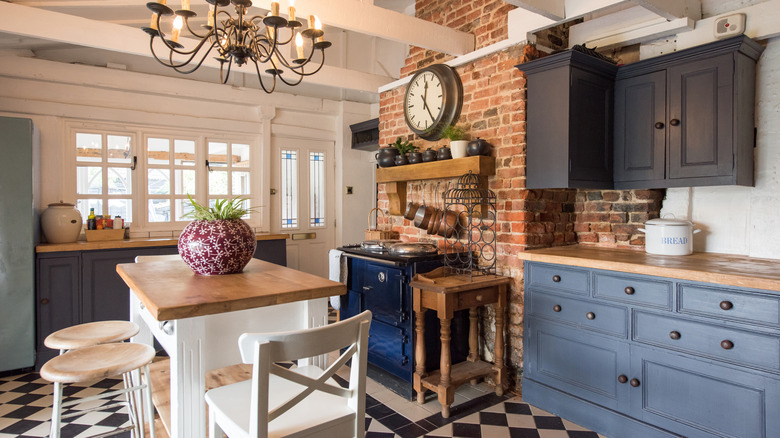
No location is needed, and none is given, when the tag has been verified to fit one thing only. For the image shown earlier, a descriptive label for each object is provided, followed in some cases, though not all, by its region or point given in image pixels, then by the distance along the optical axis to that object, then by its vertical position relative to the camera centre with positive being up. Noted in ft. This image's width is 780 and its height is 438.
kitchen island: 5.29 -1.35
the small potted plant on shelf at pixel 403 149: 12.77 +1.89
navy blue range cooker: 10.34 -2.52
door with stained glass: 19.47 +0.66
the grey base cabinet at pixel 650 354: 6.66 -2.48
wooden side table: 9.33 -2.06
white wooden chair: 4.36 -2.11
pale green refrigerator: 11.37 -0.78
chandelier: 7.06 +3.20
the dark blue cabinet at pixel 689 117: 8.20 +1.91
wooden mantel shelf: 10.61 +1.10
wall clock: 11.91 +3.18
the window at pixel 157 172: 15.35 +1.59
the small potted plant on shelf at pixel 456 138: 11.10 +1.96
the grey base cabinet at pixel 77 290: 12.42 -2.21
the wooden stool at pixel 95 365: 5.55 -1.97
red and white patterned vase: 6.86 -0.49
